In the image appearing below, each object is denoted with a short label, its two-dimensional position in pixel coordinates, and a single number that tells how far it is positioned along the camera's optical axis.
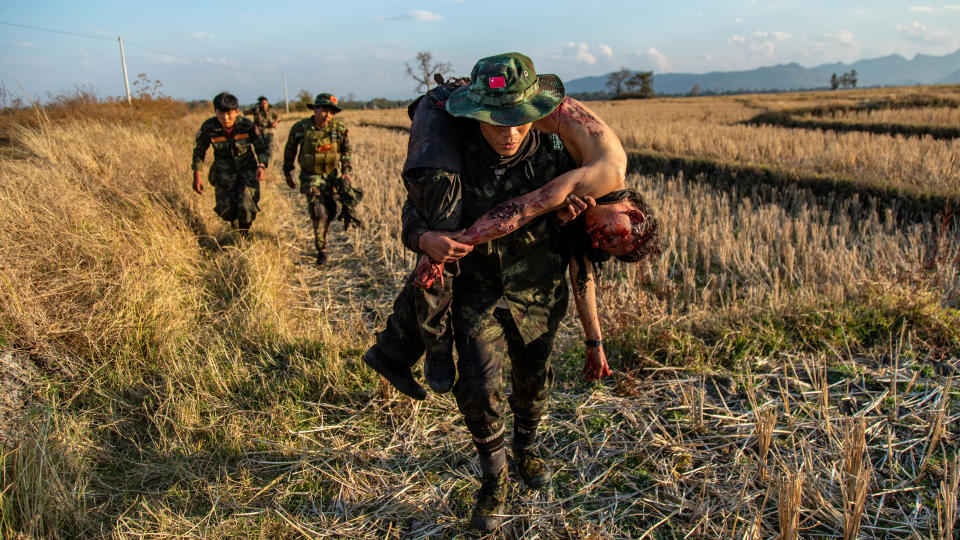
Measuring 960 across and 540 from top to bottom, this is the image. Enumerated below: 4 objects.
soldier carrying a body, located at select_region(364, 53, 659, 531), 2.01
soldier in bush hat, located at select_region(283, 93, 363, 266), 6.57
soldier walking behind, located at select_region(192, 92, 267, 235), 6.60
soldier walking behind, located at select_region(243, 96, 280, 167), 11.48
